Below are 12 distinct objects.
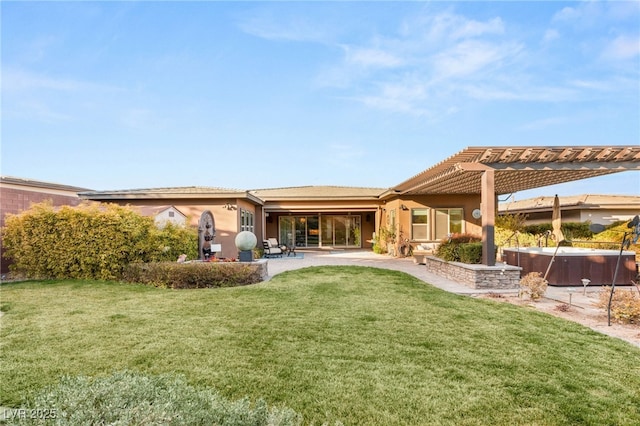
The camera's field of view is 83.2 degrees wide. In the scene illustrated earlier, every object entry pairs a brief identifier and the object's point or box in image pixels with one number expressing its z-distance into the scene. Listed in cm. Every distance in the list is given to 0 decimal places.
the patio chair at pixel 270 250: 1736
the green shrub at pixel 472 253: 954
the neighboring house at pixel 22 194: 1084
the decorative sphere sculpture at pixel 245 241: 1034
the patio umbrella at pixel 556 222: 967
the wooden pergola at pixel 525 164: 816
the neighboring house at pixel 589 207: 1767
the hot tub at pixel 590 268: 915
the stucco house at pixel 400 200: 880
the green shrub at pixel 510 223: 1647
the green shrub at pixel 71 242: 975
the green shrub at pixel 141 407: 182
